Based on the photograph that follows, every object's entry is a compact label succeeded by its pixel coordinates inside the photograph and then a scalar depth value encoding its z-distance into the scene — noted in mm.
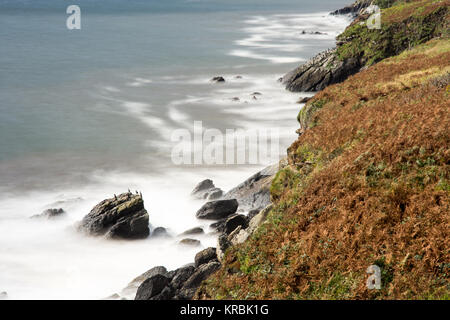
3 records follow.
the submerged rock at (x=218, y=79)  61219
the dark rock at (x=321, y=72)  49812
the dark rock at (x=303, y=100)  48700
